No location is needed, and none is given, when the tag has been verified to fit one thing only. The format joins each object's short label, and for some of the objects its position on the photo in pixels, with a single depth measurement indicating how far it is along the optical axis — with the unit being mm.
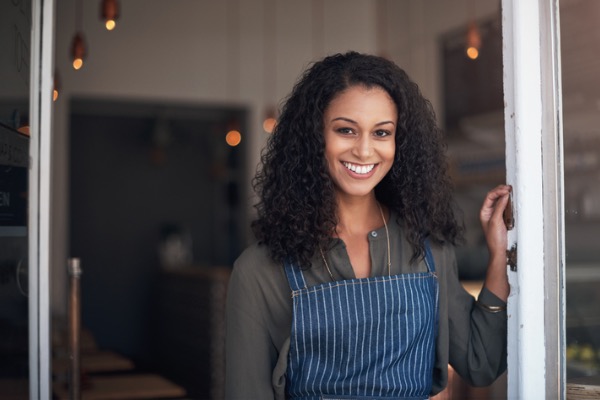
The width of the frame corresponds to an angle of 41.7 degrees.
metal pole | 2461
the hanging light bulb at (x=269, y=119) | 6223
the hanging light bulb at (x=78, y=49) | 4145
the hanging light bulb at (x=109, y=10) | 3902
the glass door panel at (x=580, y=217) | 1913
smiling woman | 1841
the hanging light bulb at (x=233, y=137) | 6387
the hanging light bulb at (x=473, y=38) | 4641
